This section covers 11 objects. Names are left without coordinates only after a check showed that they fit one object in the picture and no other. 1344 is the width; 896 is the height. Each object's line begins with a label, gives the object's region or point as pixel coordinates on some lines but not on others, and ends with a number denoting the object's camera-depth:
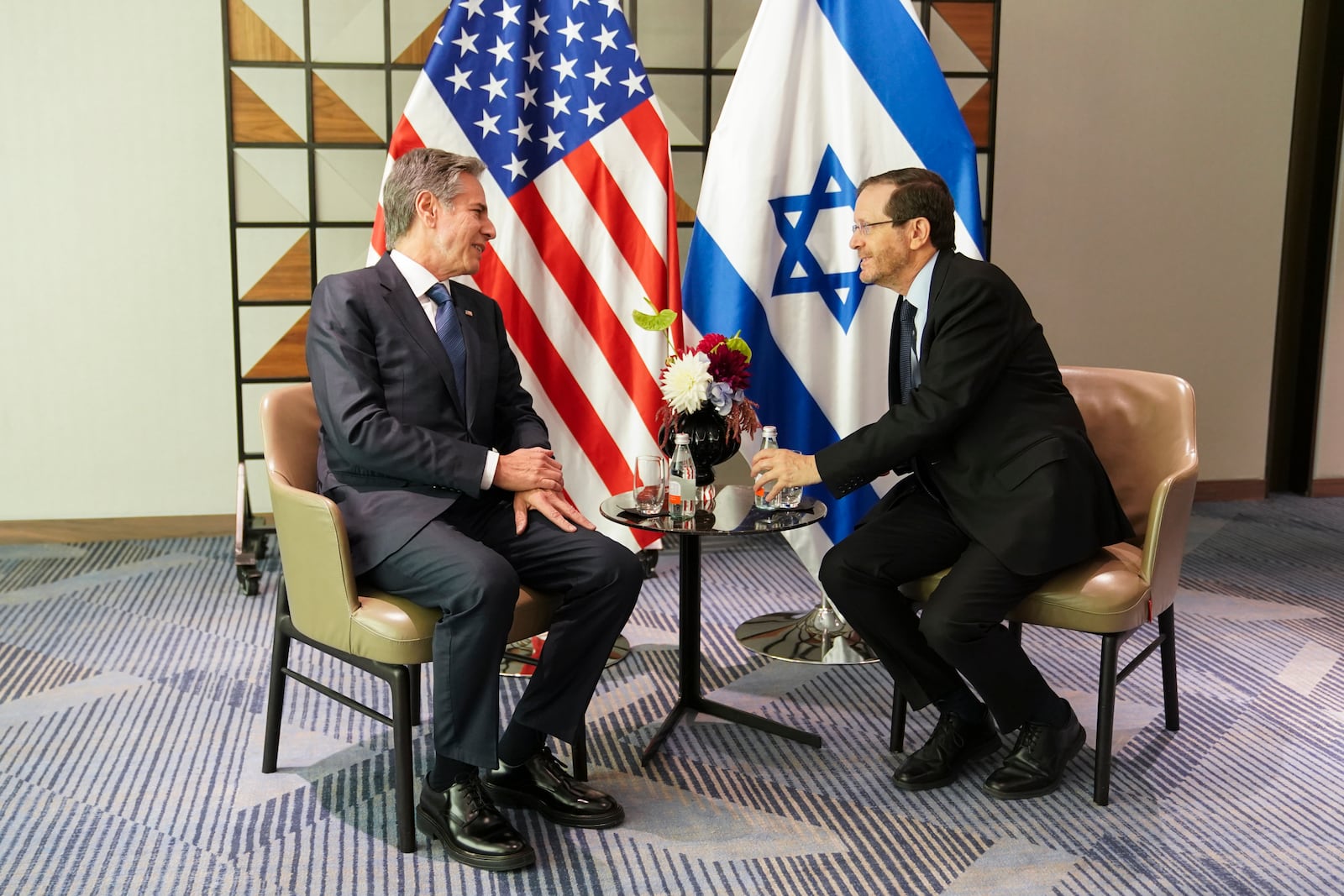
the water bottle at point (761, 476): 3.00
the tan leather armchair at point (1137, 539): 2.76
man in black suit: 2.78
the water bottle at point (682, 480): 2.97
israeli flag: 3.77
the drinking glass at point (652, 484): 2.98
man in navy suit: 2.49
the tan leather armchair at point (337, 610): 2.49
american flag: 3.77
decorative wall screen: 4.58
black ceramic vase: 3.04
